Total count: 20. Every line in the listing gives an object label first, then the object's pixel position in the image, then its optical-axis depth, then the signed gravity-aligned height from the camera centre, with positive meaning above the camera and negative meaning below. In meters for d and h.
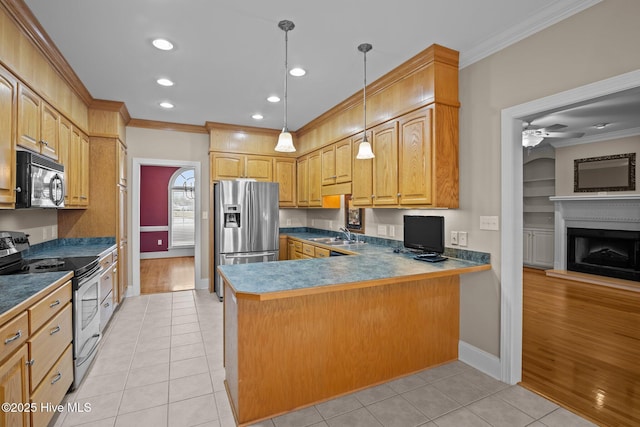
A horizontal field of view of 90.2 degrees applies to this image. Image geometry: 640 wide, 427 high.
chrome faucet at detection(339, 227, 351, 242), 4.29 -0.29
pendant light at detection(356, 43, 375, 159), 2.58 +0.53
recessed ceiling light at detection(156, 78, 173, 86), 3.27 +1.35
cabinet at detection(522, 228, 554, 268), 6.52 -0.75
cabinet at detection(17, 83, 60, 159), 2.25 +0.69
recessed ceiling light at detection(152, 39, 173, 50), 2.50 +1.33
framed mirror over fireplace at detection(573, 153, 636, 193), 5.34 +0.67
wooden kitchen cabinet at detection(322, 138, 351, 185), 3.90 +0.63
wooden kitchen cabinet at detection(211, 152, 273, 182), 4.95 +0.72
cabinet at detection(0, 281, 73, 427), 1.42 -0.78
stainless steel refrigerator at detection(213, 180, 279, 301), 4.57 -0.17
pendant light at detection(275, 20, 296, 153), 2.25 +0.57
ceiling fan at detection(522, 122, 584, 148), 4.00 +1.17
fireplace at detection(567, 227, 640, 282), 5.44 -0.74
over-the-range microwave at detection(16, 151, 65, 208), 2.19 +0.22
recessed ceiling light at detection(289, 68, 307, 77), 2.99 +1.33
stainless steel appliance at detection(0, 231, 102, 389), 2.27 -0.54
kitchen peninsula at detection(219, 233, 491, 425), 1.94 -0.80
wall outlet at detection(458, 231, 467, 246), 2.71 -0.22
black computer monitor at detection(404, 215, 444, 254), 2.83 -0.20
